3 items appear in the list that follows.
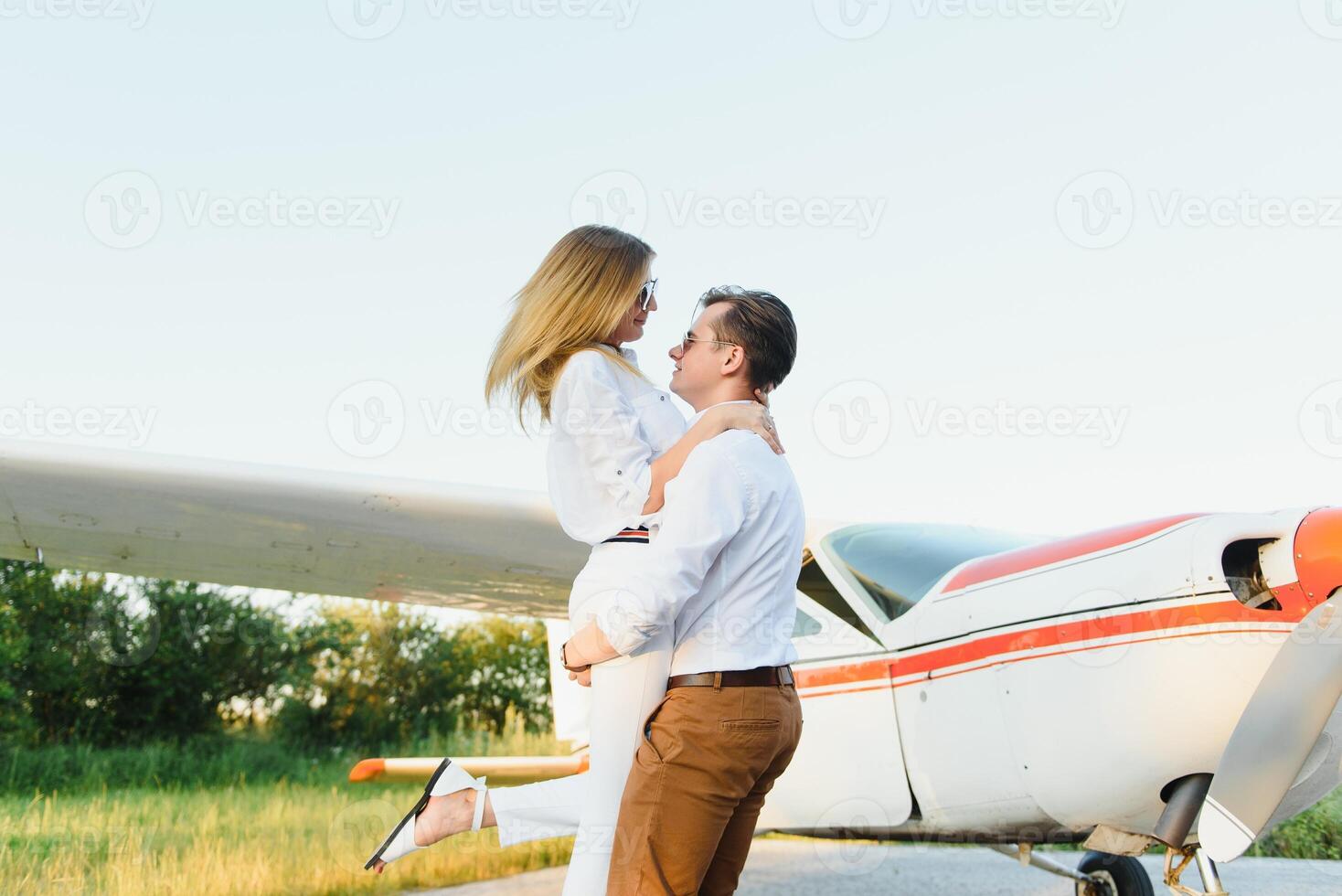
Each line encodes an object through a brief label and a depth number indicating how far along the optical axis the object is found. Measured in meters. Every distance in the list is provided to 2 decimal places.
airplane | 2.71
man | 1.55
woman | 1.69
